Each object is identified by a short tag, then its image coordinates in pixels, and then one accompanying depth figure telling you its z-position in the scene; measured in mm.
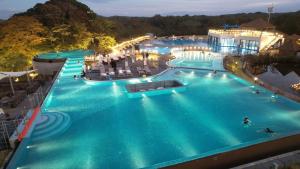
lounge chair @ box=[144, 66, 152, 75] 13359
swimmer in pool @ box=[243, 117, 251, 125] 7543
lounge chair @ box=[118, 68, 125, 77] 13164
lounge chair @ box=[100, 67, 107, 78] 12952
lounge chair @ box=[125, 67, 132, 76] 13305
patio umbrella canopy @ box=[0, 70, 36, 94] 9802
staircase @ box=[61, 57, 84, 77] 14316
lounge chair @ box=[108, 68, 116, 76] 13188
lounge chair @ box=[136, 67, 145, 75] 13258
